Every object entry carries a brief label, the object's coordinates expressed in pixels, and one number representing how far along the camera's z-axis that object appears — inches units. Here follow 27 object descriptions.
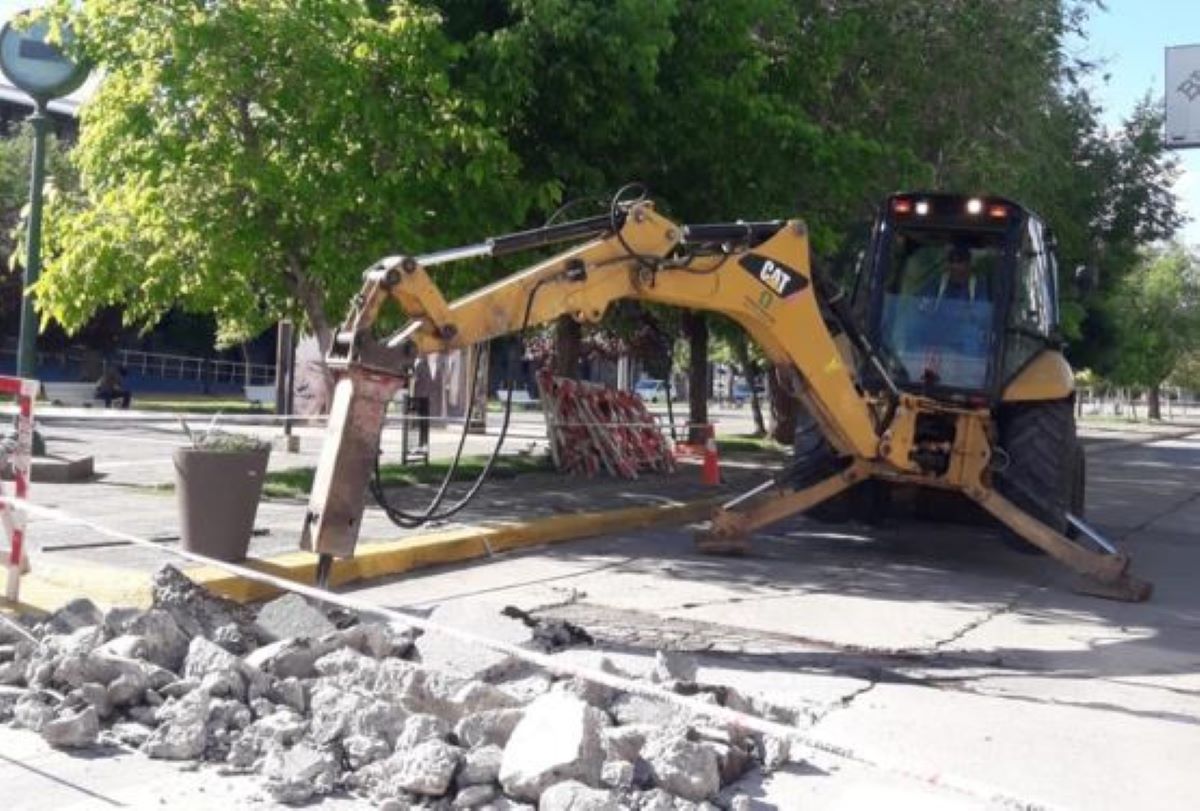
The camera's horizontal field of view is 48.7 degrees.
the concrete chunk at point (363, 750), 212.5
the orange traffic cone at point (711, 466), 709.9
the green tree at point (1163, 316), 2425.2
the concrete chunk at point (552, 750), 198.1
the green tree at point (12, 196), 1649.9
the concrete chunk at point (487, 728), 217.3
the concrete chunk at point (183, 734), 216.7
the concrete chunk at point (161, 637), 252.5
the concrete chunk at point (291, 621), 274.8
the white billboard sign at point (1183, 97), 783.7
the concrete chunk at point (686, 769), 200.7
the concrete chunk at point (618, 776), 201.6
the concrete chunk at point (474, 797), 199.3
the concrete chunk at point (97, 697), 230.4
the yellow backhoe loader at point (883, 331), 327.6
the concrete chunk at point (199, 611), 270.2
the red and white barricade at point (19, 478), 306.3
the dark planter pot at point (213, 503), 364.8
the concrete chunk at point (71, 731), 220.2
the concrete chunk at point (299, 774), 201.2
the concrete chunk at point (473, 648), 268.1
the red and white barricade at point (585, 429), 722.8
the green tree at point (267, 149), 489.4
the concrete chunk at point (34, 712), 229.3
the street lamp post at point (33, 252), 558.6
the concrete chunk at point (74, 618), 272.8
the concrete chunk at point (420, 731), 212.4
